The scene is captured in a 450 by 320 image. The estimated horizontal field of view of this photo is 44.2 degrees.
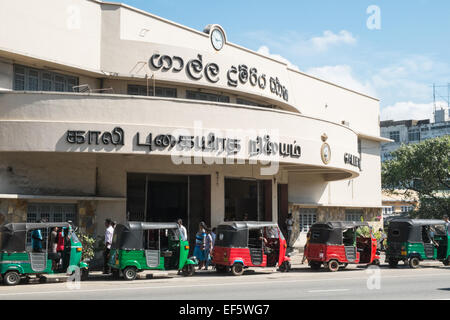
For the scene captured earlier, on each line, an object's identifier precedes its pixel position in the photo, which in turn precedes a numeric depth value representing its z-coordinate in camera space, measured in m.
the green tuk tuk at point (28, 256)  16.33
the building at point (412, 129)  86.00
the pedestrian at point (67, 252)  17.47
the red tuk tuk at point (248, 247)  19.34
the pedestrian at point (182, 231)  18.86
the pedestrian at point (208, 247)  21.27
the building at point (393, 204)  66.13
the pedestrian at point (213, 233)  22.34
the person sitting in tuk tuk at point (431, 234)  22.20
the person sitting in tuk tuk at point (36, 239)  17.70
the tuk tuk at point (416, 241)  21.86
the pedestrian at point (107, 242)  19.06
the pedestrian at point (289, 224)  29.33
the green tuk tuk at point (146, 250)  17.81
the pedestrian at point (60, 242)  17.76
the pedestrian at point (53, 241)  17.94
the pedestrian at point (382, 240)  31.22
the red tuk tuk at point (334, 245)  20.80
